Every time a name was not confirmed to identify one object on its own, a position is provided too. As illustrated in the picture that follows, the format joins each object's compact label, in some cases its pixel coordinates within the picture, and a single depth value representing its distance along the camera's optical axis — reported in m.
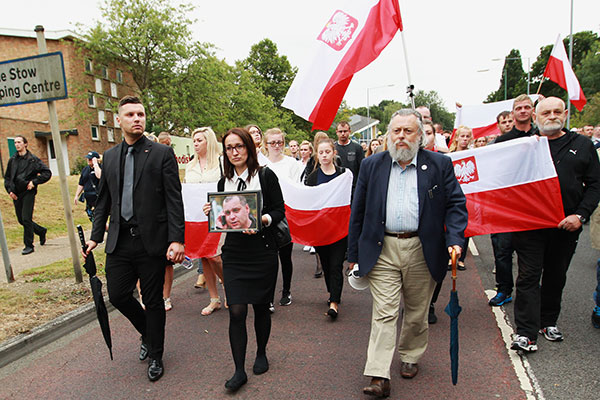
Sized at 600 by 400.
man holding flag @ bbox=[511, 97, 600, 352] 3.78
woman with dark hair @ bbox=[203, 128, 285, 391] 3.37
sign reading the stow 5.83
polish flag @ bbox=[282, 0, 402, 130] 4.89
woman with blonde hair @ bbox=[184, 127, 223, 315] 5.26
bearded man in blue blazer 3.17
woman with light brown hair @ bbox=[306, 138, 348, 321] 4.92
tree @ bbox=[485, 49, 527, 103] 76.81
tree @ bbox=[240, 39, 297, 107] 50.69
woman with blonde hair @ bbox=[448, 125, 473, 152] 7.31
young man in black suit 3.48
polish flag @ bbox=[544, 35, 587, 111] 9.11
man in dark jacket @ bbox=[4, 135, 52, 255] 8.21
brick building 30.80
